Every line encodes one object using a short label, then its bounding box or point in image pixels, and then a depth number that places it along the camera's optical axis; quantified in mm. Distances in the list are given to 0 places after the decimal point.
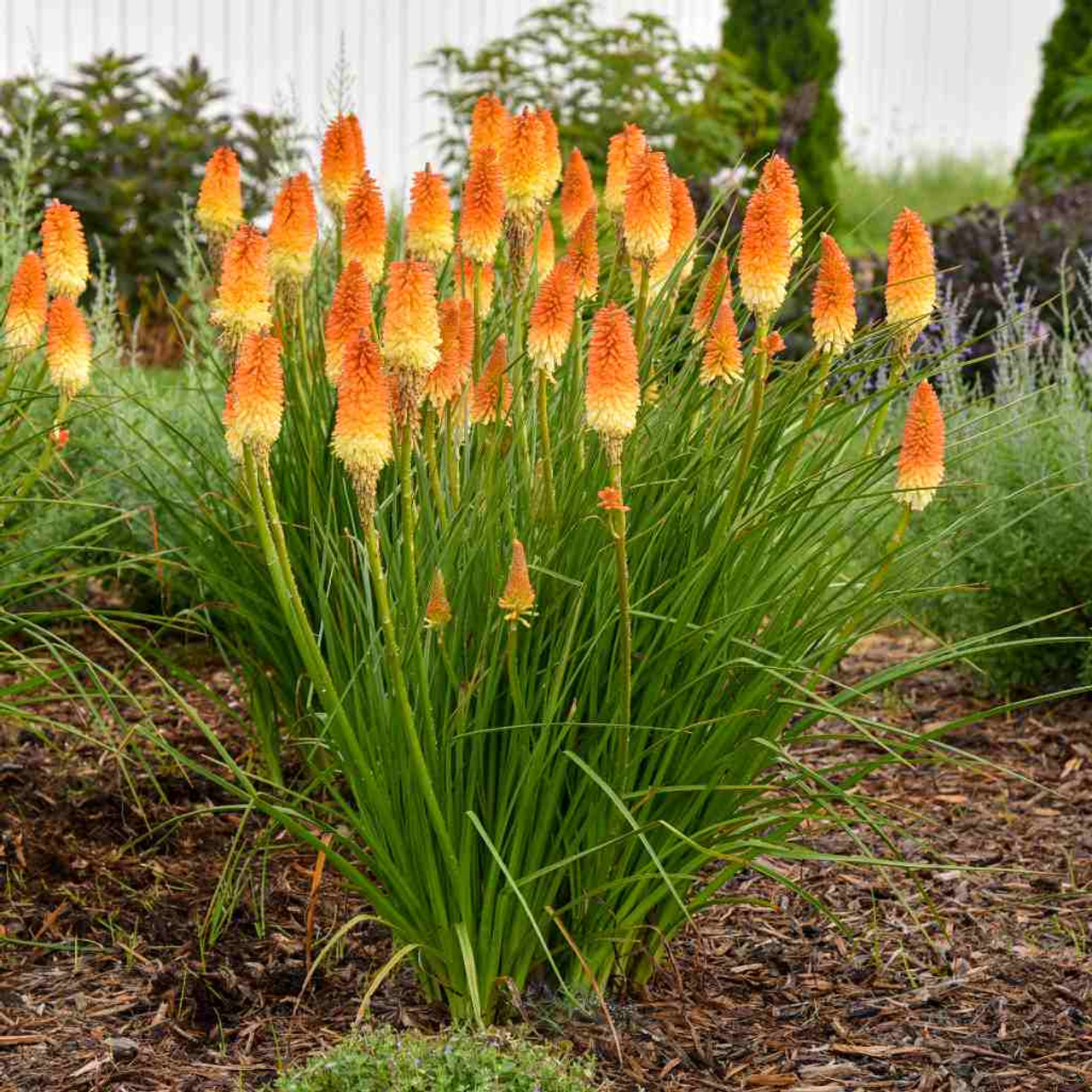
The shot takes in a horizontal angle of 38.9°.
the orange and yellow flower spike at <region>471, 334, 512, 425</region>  2777
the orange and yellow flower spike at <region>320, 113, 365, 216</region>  3127
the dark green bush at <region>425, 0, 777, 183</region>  11945
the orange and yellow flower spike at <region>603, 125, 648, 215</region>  3219
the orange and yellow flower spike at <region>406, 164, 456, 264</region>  2775
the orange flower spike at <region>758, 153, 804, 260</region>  2734
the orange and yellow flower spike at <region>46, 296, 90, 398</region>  3326
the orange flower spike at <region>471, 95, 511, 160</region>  3207
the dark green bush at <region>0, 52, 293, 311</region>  10891
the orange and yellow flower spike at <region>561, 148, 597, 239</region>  3207
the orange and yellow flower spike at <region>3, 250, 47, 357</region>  3402
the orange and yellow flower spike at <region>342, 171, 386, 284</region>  2705
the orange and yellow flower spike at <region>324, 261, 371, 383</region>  2521
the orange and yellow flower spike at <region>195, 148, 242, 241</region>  3049
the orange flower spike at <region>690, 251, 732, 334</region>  2982
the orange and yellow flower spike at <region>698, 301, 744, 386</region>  2777
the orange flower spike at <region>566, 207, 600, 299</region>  3061
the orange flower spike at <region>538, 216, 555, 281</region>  3512
